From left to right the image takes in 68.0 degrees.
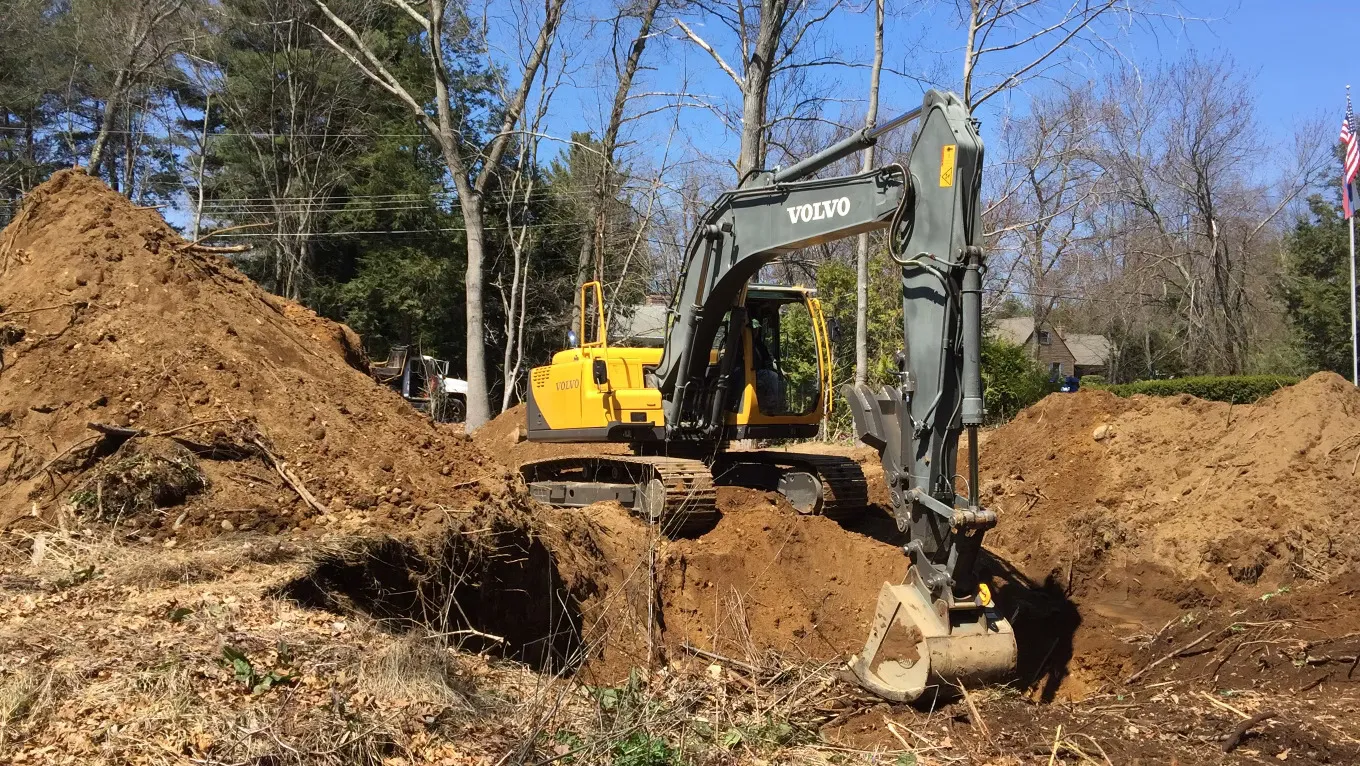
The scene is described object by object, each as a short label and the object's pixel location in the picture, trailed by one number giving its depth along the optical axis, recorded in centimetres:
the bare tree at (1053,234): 2734
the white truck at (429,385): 2702
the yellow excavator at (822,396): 613
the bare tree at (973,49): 2019
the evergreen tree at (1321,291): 3088
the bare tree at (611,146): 2180
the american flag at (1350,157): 2039
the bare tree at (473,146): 2098
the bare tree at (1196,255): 3541
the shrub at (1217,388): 2341
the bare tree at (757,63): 1862
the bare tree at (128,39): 2725
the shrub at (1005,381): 2309
